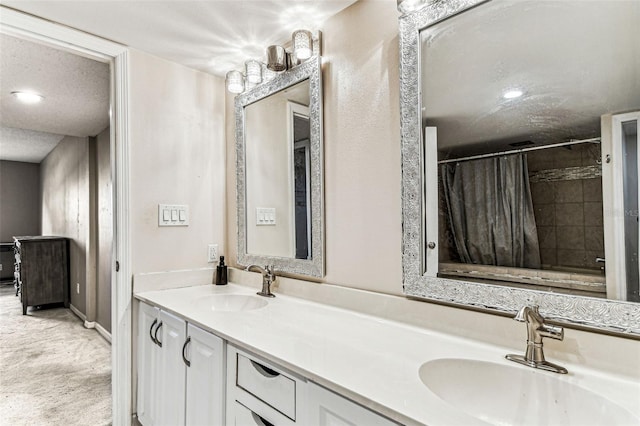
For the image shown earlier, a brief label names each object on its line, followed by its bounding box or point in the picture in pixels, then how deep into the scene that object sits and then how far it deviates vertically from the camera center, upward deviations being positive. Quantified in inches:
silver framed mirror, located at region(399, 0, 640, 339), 44.1 +7.0
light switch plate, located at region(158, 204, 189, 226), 77.7 +0.9
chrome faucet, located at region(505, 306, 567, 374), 35.1 -12.5
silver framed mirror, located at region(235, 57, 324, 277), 65.0 +9.2
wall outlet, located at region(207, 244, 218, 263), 85.6 -8.6
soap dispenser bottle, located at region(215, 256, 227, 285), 83.0 -13.4
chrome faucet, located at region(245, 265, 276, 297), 70.6 -12.4
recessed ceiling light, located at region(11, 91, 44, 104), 106.3 +38.7
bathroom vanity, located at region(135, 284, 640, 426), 31.0 -16.2
